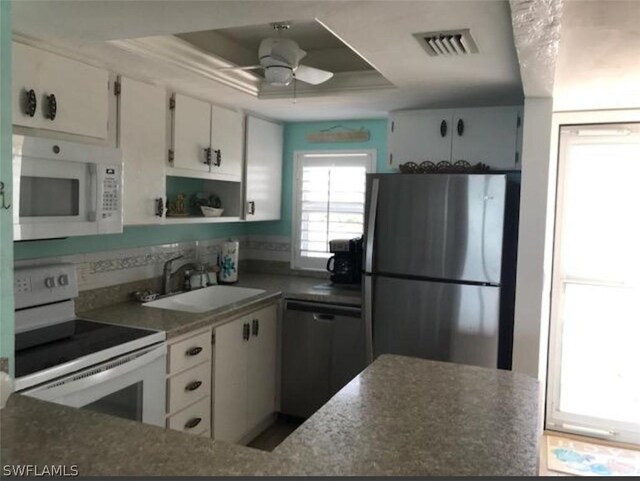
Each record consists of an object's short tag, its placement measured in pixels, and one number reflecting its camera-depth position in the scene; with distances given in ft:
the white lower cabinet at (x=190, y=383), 8.21
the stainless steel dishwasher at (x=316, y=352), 10.75
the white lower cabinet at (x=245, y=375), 9.48
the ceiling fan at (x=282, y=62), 7.61
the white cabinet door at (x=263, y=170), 12.10
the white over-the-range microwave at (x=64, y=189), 6.46
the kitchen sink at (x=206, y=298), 10.52
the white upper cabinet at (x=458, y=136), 10.39
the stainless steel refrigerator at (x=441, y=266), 9.09
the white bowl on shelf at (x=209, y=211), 11.28
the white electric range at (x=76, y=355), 6.21
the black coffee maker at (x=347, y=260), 11.98
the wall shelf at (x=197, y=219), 9.75
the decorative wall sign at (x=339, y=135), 12.70
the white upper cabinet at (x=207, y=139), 9.79
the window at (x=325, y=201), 12.85
